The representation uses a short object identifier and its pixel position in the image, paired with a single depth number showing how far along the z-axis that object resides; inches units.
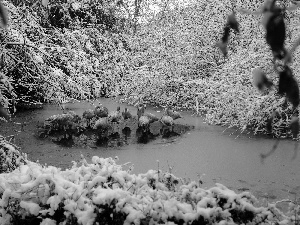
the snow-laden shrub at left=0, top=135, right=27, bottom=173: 166.1
